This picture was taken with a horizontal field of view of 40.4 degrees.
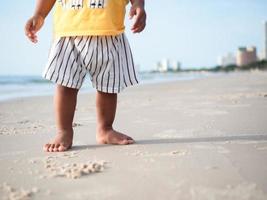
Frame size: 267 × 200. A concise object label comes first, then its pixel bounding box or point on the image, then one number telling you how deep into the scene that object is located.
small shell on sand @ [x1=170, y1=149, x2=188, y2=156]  1.72
